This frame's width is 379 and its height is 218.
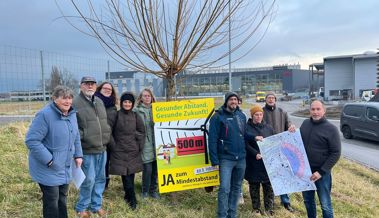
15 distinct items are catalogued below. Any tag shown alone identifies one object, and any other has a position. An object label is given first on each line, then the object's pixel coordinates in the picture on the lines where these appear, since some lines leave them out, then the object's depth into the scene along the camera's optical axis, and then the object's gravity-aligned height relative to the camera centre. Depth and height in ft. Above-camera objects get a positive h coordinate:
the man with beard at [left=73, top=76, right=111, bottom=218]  14.02 -1.82
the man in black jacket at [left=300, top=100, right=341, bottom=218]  13.82 -2.43
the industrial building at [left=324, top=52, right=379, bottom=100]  160.97 +4.85
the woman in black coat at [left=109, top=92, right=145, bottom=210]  15.65 -2.38
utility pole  18.28 +2.16
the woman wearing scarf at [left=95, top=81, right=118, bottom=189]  15.57 -0.39
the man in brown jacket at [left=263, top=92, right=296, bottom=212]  17.61 -1.51
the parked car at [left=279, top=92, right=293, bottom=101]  218.38 -6.97
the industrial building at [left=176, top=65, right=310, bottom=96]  307.19 +7.09
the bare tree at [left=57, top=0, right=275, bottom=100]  16.38 +2.50
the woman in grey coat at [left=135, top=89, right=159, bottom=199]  16.90 -2.35
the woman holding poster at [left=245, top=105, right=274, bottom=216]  15.96 -3.50
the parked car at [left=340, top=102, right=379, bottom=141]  44.98 -4.59
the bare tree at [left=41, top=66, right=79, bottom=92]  38.24 +1.29
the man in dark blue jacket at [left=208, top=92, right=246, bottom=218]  14.90 -2.34
